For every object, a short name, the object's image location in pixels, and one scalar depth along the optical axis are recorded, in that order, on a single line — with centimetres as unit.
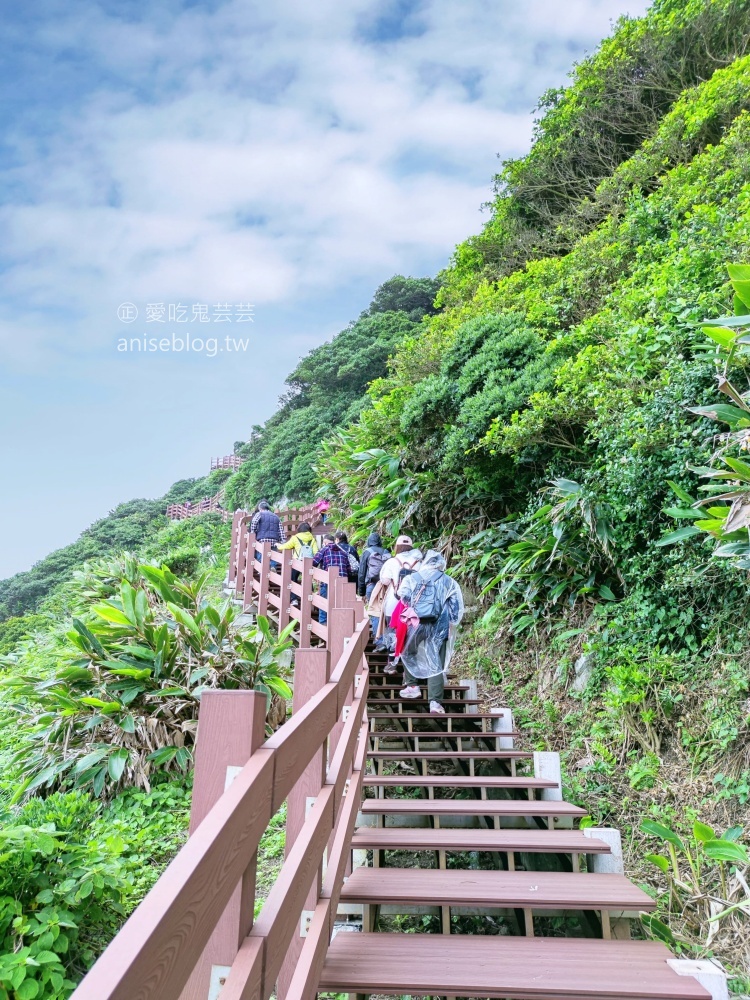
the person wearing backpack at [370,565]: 763
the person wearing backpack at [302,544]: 879
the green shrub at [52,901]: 265
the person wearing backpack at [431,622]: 554
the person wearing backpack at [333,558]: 776
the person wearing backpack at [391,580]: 612
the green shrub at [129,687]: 520
